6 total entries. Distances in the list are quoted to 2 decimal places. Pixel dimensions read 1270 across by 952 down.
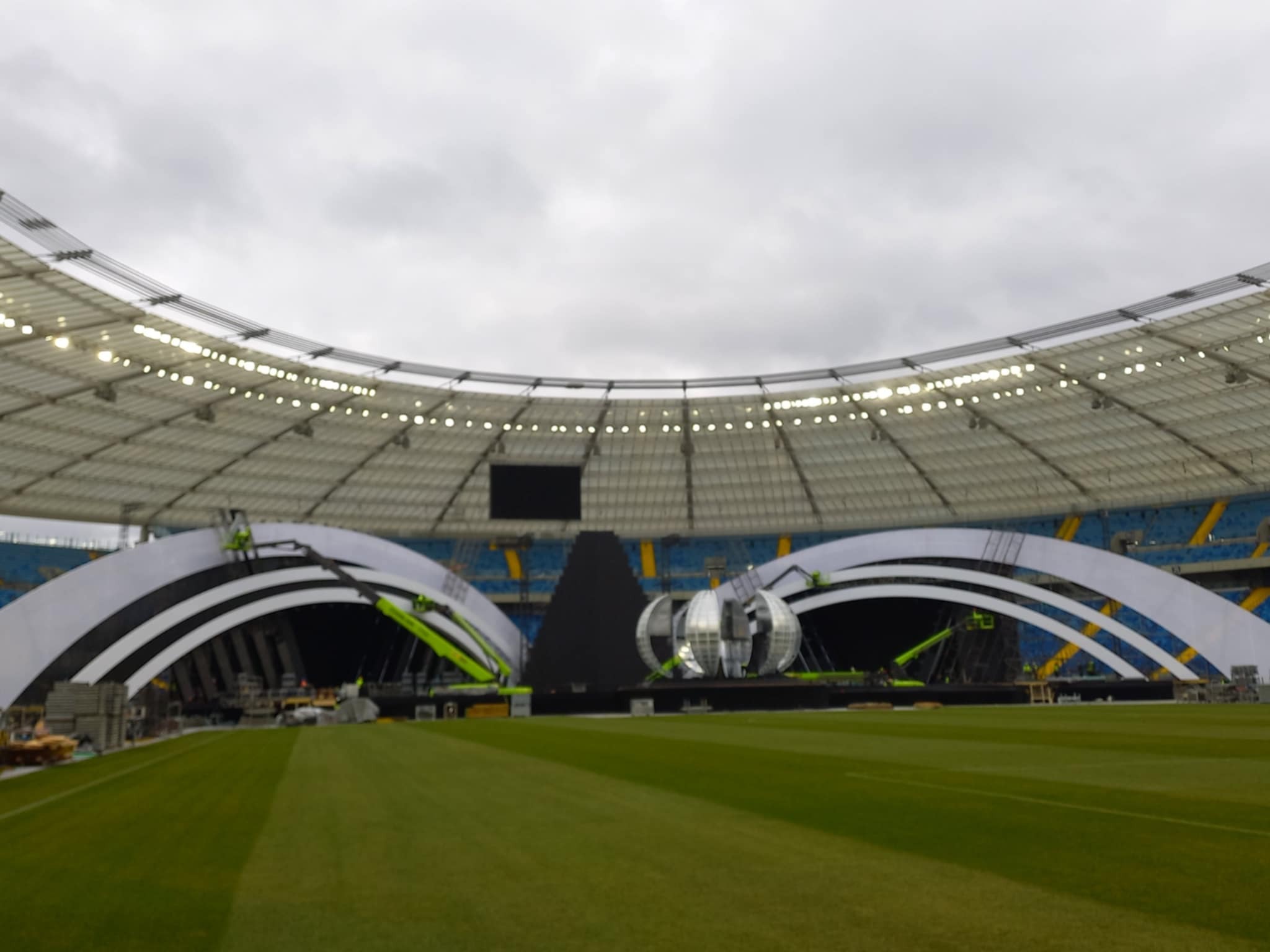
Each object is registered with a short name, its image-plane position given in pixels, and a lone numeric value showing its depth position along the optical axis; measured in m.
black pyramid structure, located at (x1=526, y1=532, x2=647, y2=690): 54.34
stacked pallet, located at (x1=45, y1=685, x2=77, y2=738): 29.56
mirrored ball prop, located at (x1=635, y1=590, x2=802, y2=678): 51.22
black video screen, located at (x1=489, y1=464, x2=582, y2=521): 72.12
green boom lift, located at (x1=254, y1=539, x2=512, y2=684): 58.72
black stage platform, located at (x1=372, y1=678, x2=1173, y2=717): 48.44
